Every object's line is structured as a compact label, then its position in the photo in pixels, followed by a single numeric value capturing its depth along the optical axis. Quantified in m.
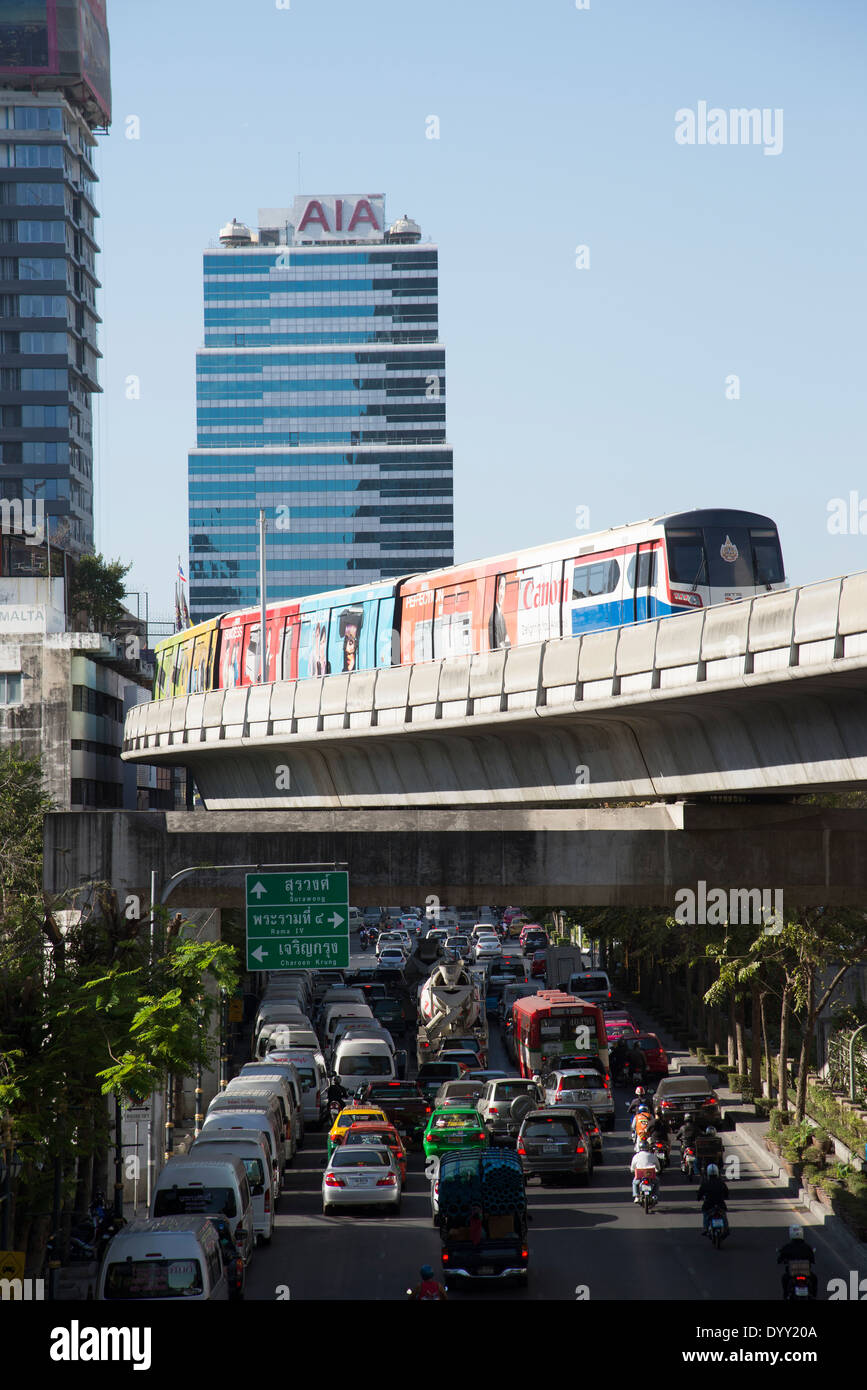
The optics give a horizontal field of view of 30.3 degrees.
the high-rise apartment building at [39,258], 141.12
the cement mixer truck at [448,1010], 47.00
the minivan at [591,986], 60.21
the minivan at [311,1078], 39.22
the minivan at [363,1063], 42.16
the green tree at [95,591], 91.44
